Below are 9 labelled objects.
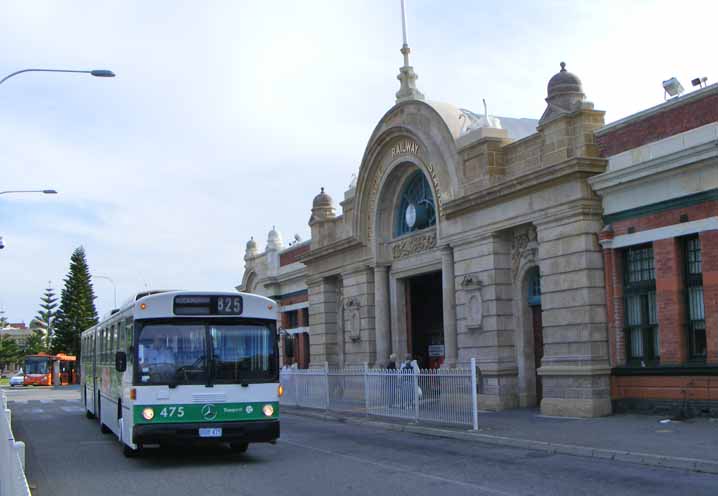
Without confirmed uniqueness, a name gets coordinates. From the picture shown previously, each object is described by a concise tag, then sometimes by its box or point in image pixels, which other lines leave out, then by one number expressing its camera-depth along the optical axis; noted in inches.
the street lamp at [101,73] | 754.2
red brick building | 686.5
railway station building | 792.9
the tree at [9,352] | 4810.5
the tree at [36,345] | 4795.8
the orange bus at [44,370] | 2839.6
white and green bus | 533.0
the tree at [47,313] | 4670.3
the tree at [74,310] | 3457.2
